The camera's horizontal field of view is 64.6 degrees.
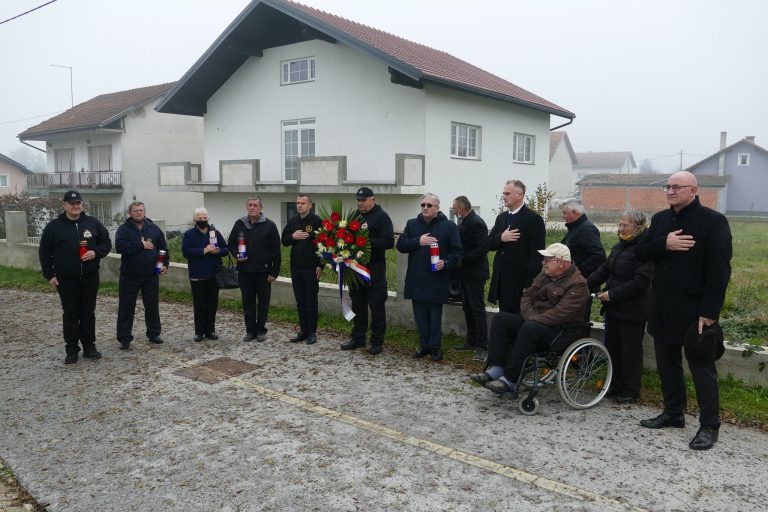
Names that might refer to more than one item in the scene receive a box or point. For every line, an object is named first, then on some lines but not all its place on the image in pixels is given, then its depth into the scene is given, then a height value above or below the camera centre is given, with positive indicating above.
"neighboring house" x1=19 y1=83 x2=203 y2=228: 29.45 +2.65
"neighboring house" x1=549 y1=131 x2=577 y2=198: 63.00 +4.32
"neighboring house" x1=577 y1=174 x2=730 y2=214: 44.78 +0.81
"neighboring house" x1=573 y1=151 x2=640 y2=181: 90.88 +6.30
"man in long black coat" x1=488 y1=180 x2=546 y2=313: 6.42 -0.48
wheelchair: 5.45 -1.51
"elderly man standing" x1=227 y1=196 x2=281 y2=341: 8.05 -0.78
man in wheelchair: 5.48 -1.06
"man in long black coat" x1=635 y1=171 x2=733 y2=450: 4.73 -0.61
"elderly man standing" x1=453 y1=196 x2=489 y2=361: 7.11 -0.76
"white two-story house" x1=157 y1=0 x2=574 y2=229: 16.91 +2.66
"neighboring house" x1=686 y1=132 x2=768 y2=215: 48.91 +2.57
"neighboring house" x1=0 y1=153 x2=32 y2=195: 46.70 +2.21
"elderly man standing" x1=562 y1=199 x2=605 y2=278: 6.25 -0.38
